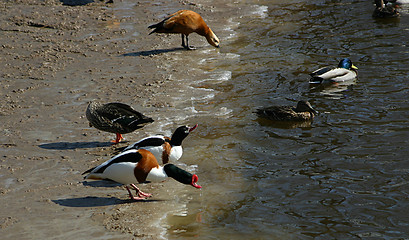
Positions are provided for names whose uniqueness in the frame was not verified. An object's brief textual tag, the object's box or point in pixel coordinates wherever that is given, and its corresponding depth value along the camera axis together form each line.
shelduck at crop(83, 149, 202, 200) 13.05
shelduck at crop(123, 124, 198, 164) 14.79
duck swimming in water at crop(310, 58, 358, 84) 22.55
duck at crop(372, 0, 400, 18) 31.63
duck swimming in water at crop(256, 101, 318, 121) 18.75
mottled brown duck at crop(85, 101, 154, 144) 16.55
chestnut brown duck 27.11
